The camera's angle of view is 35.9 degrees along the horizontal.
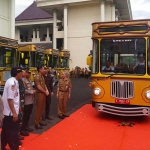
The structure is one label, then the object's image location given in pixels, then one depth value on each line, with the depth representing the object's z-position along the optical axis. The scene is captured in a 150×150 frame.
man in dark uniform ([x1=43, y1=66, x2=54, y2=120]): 7.56
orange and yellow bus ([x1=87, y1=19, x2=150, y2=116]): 7.13
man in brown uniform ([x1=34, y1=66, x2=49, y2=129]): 6.42
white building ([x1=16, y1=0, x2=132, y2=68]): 35.59
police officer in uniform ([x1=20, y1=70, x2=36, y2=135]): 5.83
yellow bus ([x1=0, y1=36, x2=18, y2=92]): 11.77
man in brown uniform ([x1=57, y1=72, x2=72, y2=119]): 8.02
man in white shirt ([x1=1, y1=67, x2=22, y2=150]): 4.17
